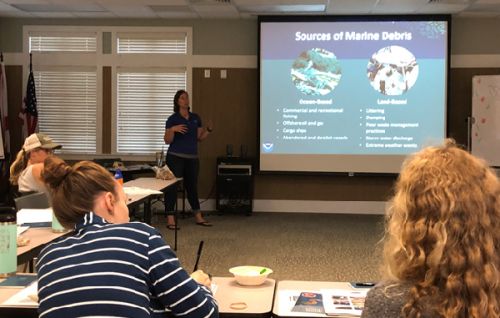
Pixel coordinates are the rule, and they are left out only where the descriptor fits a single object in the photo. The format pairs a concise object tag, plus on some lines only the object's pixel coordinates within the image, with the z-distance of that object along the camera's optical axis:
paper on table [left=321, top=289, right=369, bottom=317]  1.78
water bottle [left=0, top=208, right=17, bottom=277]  2.16
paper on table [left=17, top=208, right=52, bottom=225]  3.02
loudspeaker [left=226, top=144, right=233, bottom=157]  7.55
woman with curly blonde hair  1.09
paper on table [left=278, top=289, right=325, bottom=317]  1.76
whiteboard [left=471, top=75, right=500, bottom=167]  6.99
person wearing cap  3.66
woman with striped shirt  1.37
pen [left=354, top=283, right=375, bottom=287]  2.11
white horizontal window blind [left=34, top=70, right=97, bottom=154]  7.84
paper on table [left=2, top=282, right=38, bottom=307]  1.82
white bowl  2.07
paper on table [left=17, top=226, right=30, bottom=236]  2.72
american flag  7.66
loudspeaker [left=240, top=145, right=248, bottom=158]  7.60
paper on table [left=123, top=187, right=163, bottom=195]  4.41
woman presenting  6.37
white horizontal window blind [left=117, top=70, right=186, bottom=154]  7.75
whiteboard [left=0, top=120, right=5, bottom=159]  7.48
